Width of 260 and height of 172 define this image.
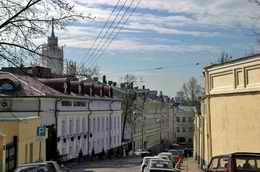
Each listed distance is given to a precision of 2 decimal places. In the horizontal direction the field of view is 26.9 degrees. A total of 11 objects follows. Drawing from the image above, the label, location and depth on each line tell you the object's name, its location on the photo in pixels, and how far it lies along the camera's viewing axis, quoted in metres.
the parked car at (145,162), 36.22
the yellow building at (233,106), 25.06
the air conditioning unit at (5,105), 51.74
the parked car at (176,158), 48.59
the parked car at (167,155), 48.07
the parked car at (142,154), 76.68
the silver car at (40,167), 18.60
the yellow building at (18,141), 26.66
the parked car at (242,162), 17.48
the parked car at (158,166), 32.94
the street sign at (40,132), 33.91
